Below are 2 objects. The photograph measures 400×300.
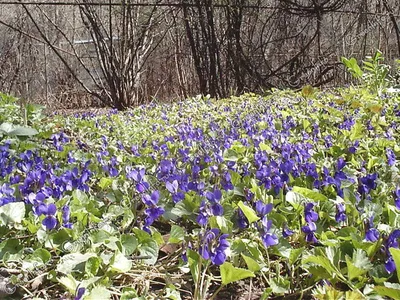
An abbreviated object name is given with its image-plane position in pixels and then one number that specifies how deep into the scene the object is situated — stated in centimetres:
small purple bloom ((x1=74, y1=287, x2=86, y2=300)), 39
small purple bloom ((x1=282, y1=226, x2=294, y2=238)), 48
